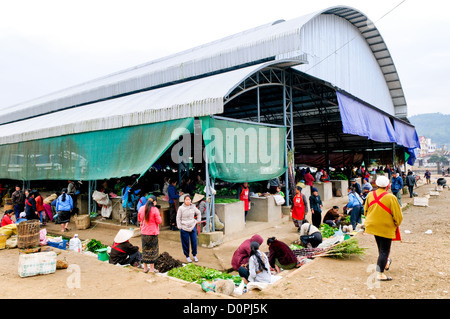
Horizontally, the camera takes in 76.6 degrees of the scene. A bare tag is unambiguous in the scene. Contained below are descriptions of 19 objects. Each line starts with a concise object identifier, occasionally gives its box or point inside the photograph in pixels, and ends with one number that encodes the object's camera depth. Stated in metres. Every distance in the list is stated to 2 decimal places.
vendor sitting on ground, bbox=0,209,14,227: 8.50
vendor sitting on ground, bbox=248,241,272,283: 5.06
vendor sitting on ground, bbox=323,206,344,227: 9.20
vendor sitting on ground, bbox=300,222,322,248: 7.09
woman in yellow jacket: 4.67
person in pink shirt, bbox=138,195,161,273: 5.95
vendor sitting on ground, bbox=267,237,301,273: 5.82
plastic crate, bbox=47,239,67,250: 7.84
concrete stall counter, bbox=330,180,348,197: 16.25
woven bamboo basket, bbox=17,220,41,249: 6.70
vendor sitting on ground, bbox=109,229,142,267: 6.14
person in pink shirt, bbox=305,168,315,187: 13.63
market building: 8.76
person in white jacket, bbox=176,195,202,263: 6.70
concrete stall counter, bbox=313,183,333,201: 14.55
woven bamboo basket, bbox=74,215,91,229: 10.88
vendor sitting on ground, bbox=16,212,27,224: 9.98
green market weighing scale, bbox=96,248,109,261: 7.06
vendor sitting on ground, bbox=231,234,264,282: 5.30
